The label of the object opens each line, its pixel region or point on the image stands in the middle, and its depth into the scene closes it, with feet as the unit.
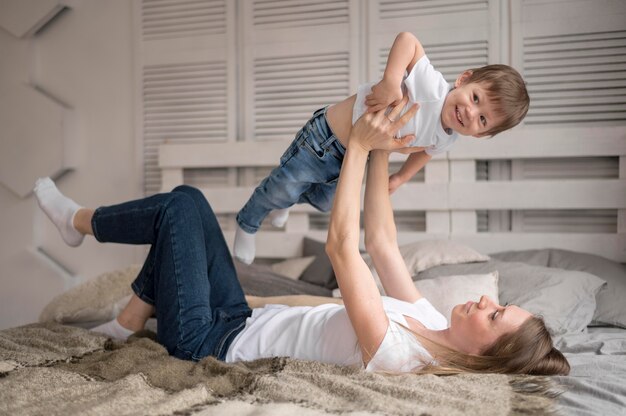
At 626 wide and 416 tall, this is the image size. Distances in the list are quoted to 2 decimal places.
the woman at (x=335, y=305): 4.92
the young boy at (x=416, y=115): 5.47
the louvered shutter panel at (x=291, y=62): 10.95
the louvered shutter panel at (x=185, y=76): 11.67
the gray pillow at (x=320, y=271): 9.25
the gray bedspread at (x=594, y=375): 4.41
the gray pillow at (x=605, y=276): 7.57
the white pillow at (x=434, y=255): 8.36
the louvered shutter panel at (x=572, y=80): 9.65
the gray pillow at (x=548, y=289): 7.11
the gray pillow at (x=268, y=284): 8.39
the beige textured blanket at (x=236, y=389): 4.04
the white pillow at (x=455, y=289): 6.95
